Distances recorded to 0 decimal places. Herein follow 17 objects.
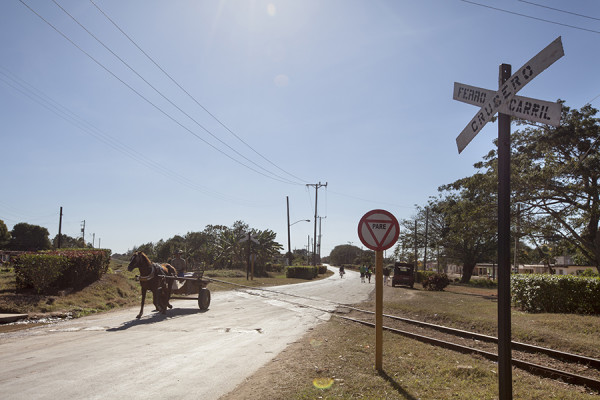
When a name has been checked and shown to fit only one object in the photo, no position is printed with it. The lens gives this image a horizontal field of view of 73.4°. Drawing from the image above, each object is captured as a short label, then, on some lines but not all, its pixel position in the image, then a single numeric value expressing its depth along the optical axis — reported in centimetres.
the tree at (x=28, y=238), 7212
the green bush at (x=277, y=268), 6832
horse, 1241
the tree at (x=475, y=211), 2297
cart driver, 1641
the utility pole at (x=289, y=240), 5527
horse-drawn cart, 1460
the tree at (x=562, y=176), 1969
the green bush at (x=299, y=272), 5440
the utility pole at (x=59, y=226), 5299
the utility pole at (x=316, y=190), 6488
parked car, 3631
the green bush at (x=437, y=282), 3209
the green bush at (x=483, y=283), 4622
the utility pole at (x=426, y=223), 5259
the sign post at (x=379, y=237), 662
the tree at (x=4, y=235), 6669
